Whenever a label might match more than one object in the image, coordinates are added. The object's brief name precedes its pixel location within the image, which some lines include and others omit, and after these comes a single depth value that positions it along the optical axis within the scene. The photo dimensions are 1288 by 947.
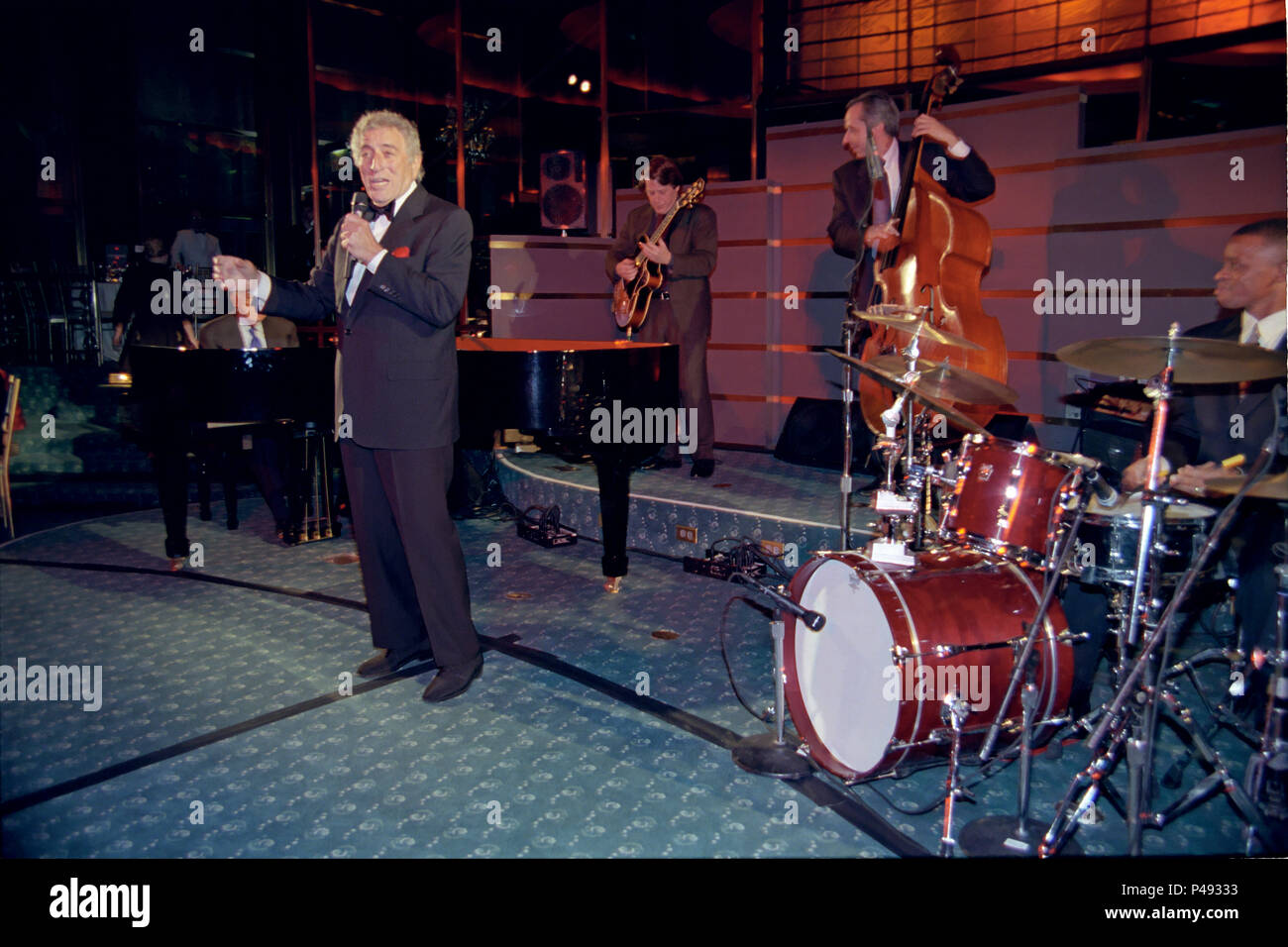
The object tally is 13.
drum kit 2.19
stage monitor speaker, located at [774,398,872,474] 5.58
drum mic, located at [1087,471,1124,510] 2.35
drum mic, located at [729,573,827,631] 2.50
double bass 3.74
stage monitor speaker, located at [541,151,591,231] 7.03
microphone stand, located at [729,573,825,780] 2.58
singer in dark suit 2.89
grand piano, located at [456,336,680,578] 3.70
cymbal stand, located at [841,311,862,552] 3.14
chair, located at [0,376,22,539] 5.29
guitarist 5.12
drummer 2.80
